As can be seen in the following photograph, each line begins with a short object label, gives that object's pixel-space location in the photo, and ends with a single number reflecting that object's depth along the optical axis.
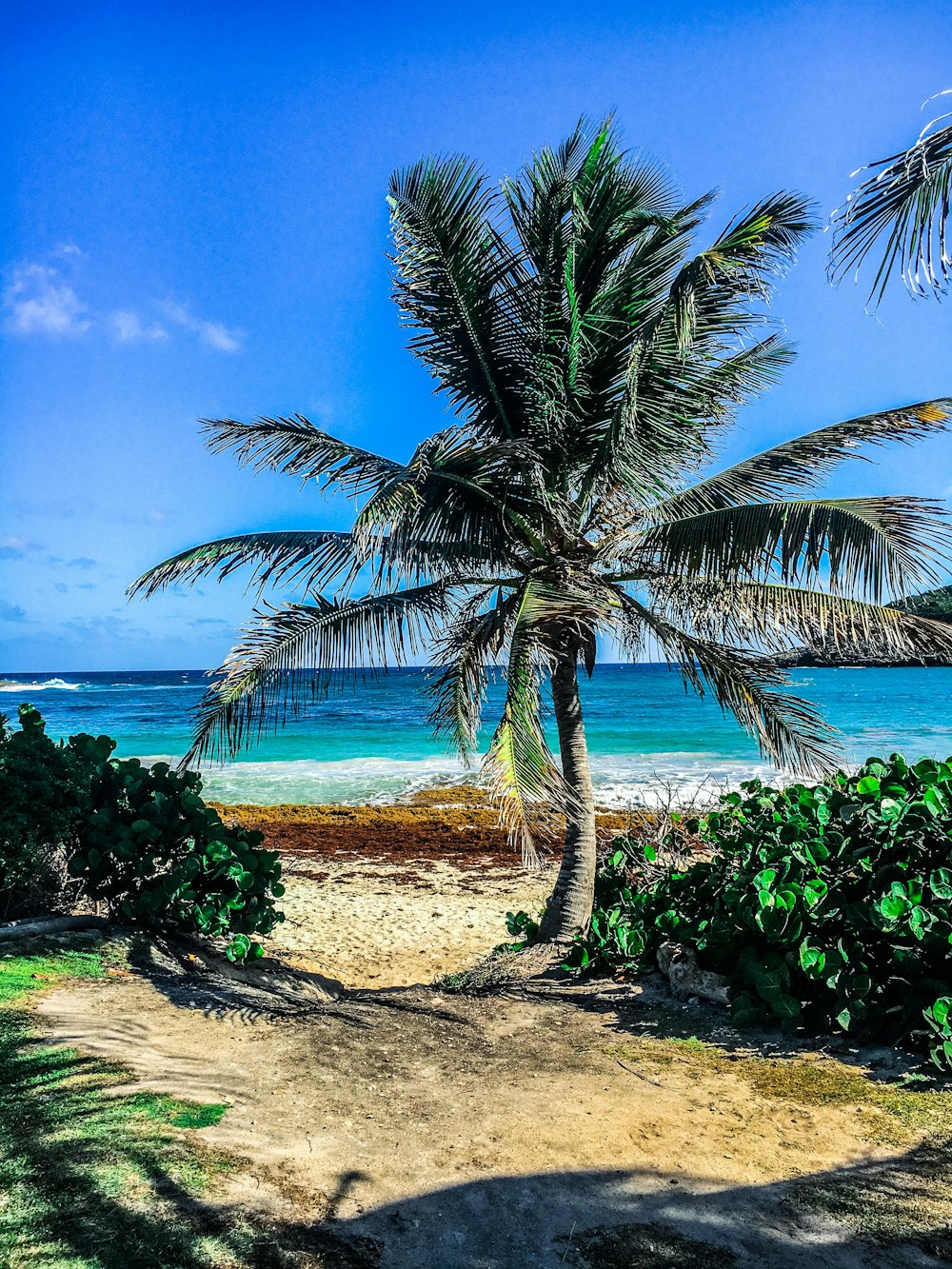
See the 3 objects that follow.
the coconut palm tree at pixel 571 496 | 6.01
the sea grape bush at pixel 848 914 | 3.99
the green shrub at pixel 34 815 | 5.53
